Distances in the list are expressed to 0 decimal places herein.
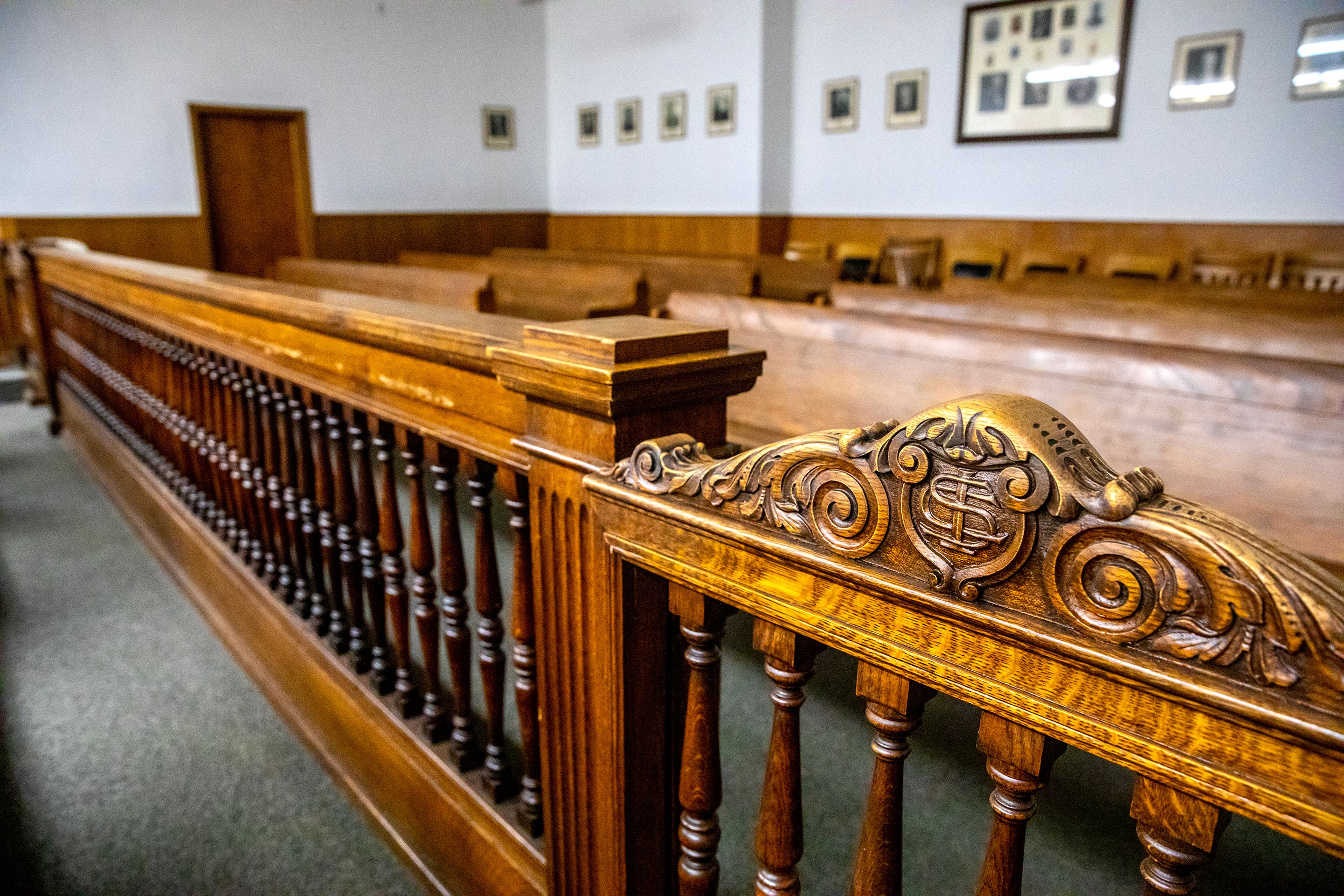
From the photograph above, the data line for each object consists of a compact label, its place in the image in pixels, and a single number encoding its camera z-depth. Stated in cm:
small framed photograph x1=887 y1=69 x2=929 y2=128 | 704
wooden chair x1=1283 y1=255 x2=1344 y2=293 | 521
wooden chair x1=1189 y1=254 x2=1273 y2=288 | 541
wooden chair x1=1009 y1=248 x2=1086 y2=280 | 639
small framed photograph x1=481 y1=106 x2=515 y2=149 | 922
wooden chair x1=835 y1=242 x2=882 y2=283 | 701
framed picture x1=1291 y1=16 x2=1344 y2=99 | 525
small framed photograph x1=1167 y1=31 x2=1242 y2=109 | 564
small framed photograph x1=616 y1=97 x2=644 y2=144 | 877
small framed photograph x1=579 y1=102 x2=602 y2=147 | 922
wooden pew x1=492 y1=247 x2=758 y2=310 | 434
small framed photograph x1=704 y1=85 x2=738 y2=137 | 788
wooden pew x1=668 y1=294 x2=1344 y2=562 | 144
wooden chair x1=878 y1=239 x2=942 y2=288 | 666
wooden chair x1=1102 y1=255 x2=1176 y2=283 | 598
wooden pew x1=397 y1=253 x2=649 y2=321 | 392
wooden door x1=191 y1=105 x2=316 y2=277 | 779
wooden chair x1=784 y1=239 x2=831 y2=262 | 766
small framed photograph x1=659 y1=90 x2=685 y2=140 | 834
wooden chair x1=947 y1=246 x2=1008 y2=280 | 672
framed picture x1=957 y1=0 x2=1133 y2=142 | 611
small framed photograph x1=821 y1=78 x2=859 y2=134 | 746
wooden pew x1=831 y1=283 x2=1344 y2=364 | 190
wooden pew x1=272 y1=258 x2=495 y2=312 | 374
